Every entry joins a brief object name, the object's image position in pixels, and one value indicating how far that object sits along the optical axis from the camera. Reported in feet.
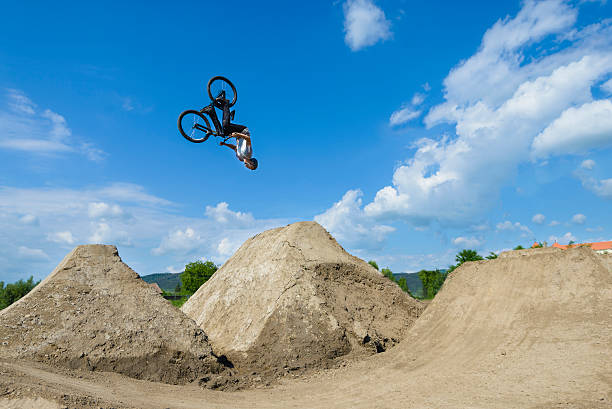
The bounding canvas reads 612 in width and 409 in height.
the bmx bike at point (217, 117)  43.04
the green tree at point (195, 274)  215.51
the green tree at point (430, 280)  236.79
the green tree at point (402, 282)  228.84
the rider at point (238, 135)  44.14
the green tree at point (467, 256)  157.28
